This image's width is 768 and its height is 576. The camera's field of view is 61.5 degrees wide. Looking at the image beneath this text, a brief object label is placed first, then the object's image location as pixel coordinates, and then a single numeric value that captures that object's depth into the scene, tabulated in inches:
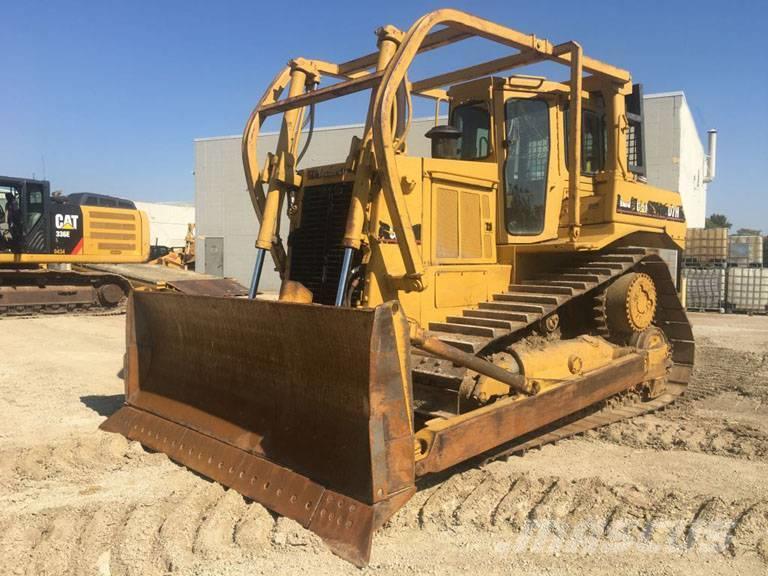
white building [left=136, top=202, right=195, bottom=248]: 1627.7
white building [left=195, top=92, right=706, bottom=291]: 790.5
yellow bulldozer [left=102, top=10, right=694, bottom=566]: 152.0
